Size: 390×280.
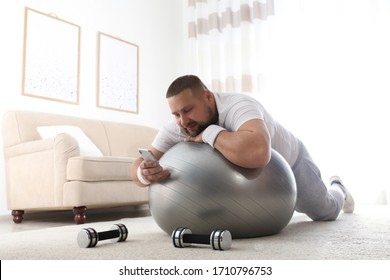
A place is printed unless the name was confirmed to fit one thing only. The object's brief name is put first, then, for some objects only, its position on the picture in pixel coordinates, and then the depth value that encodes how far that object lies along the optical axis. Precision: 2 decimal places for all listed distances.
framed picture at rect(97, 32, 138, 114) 4.56
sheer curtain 4.86
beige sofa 2.96
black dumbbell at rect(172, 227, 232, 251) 1.40
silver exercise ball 1.56
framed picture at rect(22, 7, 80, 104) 3.87
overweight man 1.54
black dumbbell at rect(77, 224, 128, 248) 1.54
